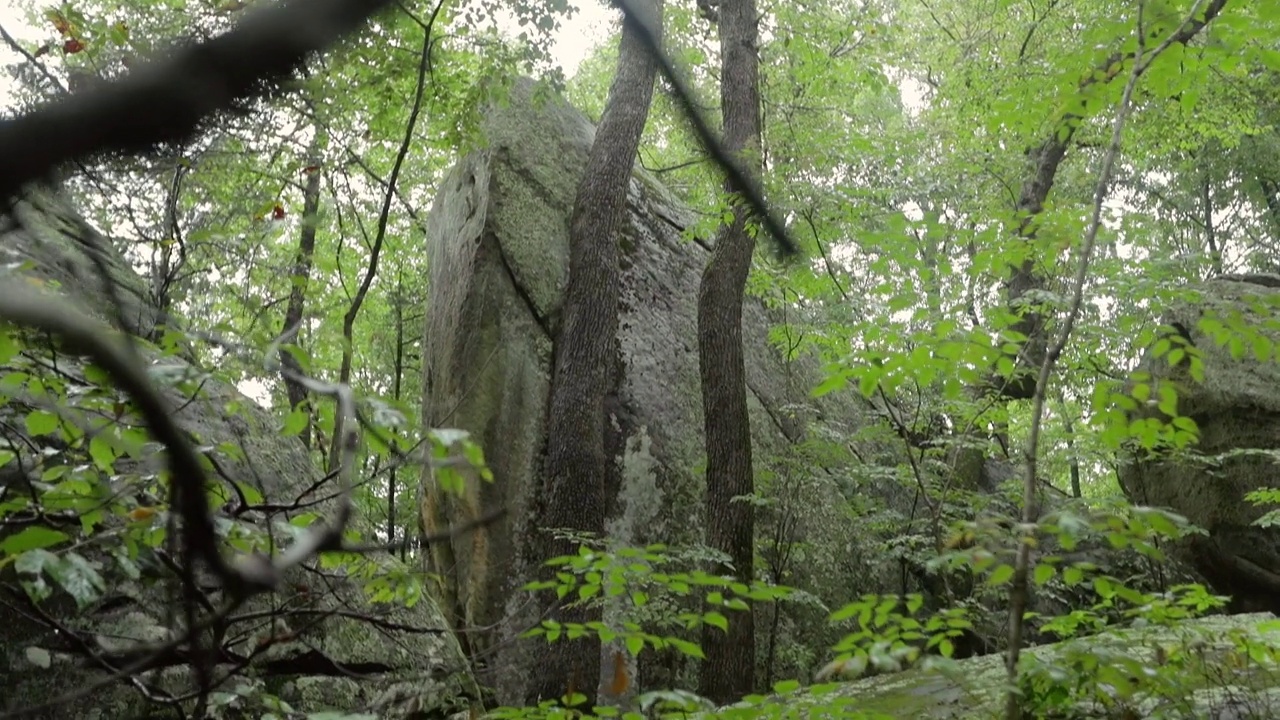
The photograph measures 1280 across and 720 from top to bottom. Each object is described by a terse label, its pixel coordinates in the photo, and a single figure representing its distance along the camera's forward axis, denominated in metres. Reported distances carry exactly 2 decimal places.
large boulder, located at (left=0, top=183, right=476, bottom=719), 1.82
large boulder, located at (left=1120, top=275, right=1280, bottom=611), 8.50
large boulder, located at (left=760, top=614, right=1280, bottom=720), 2.26
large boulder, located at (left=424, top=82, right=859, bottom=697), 7.86
